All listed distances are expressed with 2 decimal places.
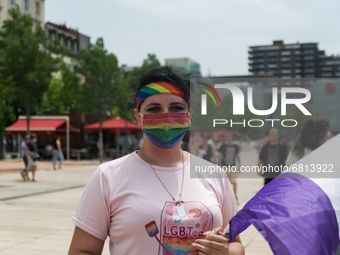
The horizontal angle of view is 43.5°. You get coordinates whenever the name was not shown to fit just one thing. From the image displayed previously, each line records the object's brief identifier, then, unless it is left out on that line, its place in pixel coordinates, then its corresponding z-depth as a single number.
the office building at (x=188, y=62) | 79.09
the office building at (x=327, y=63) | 136.16
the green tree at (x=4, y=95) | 20.53
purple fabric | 1.77
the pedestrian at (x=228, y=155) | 8.82
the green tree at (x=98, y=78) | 27.12
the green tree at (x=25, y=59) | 20.98
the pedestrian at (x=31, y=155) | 15.32
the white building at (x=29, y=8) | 42.81
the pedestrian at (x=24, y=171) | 16.03
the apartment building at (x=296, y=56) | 131.75
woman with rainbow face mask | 1.99
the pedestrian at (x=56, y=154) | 21.15
